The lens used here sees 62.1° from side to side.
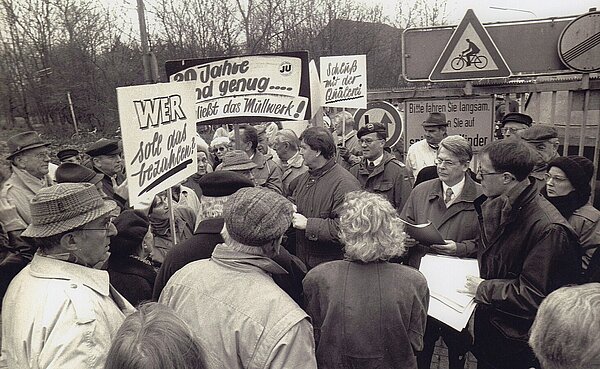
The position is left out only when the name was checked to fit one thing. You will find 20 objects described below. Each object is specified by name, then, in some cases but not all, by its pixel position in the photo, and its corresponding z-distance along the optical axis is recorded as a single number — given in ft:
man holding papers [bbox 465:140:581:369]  8.09
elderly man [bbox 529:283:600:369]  4.26
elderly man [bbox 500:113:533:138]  16.54
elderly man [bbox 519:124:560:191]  13.11
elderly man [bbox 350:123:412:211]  15.80
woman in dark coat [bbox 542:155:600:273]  10.23
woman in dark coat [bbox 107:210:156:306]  8.43
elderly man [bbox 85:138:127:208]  14.93
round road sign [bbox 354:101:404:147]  21.72
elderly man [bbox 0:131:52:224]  13.50
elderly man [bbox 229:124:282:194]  18.95
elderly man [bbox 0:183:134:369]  5.35
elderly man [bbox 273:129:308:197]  19.12
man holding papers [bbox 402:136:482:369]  10.74
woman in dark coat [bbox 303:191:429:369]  7.46
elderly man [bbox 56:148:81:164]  18.03
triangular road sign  14.52
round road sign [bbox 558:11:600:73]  14.20
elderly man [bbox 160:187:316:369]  5.99
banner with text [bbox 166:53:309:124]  13.89
